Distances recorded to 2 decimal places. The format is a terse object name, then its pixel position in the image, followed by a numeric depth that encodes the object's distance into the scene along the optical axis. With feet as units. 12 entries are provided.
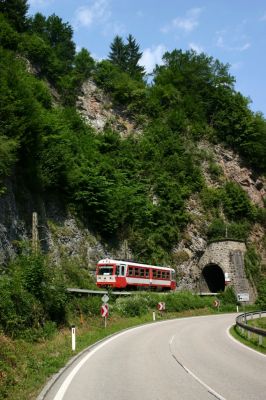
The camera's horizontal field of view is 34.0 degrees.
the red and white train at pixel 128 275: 117.39
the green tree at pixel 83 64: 201.77
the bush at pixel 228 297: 164.82
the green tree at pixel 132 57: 261.61
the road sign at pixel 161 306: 118.77
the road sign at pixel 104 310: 82.18
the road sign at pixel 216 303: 155.23
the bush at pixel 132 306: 104.27
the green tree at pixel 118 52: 269.23
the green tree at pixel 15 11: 168.45
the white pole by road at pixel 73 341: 52.98
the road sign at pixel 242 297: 161.27
